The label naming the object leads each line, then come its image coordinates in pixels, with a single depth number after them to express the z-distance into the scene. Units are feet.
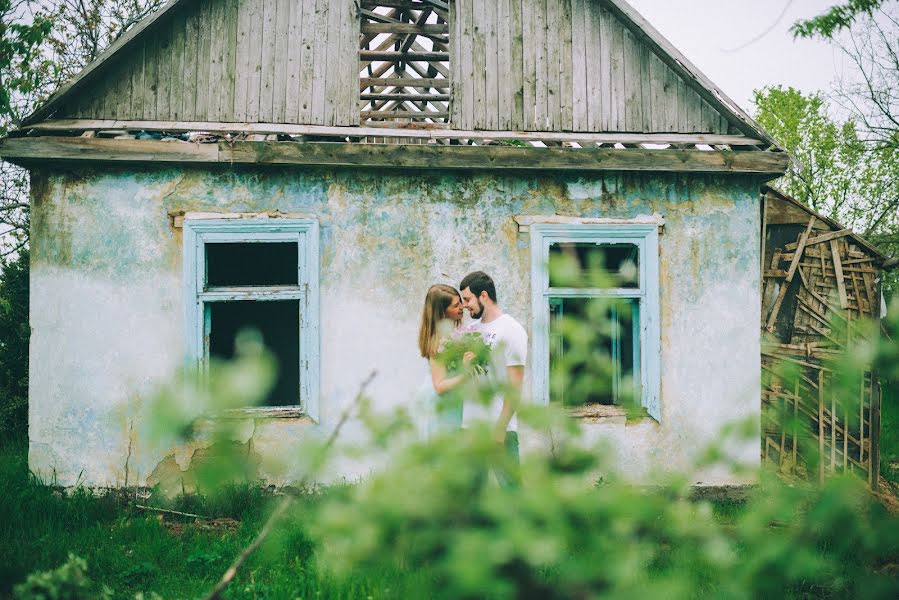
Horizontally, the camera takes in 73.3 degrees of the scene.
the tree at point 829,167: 54.03
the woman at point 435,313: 11.97
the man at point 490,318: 11.71
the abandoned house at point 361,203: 15.80
